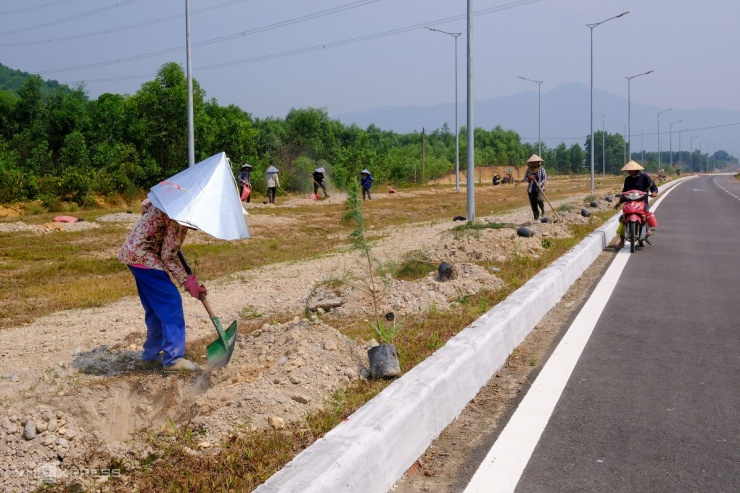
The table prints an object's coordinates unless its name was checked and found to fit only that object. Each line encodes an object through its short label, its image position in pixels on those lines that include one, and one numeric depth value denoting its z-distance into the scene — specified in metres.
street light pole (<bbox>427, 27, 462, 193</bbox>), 39.23
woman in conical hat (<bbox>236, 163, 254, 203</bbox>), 27.72
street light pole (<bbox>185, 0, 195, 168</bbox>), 24.38
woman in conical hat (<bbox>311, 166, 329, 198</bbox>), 35.25
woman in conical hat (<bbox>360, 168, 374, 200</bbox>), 35.02
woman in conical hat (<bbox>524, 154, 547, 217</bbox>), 18.37
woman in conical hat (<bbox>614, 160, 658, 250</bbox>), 14.48
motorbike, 14.16
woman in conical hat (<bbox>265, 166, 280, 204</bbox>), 32.06
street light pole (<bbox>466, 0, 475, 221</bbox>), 18.22
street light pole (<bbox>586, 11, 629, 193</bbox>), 37.39
